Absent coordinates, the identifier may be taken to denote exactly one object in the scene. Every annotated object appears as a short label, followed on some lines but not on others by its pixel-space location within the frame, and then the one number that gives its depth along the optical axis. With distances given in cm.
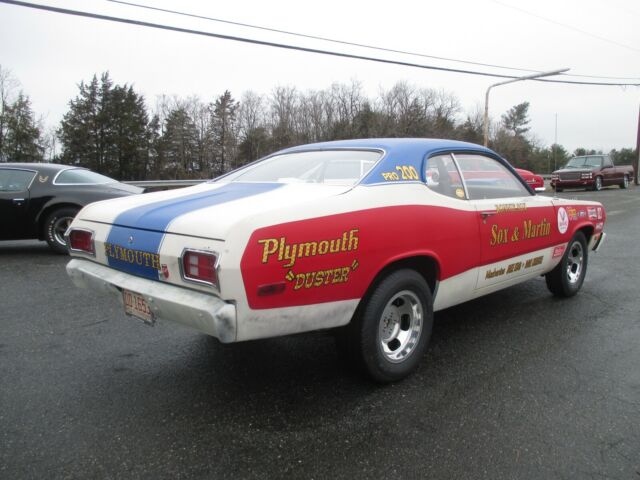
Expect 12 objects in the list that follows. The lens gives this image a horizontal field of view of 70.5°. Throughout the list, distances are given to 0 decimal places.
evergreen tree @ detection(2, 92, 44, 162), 3936
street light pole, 1731
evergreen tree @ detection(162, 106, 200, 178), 5447
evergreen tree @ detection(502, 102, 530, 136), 7612
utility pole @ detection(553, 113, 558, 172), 6918
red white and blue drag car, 213
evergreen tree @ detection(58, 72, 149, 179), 4697
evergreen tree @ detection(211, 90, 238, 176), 5666
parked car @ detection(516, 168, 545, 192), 1589
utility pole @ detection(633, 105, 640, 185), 2880
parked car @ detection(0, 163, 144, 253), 663
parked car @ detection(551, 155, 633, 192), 2048
